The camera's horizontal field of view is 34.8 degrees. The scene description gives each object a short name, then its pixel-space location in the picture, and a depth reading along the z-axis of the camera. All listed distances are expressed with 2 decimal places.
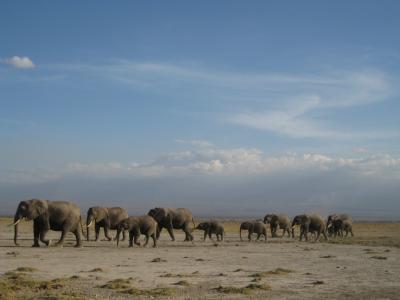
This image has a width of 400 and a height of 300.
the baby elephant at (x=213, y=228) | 43.75
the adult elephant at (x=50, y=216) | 33.78
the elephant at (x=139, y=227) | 35.41
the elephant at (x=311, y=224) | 47.59
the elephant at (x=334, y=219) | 56.00
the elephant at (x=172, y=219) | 43.34
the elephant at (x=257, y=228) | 45.03
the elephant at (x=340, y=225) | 55.41
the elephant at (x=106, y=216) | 39.50
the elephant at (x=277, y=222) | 52.00
